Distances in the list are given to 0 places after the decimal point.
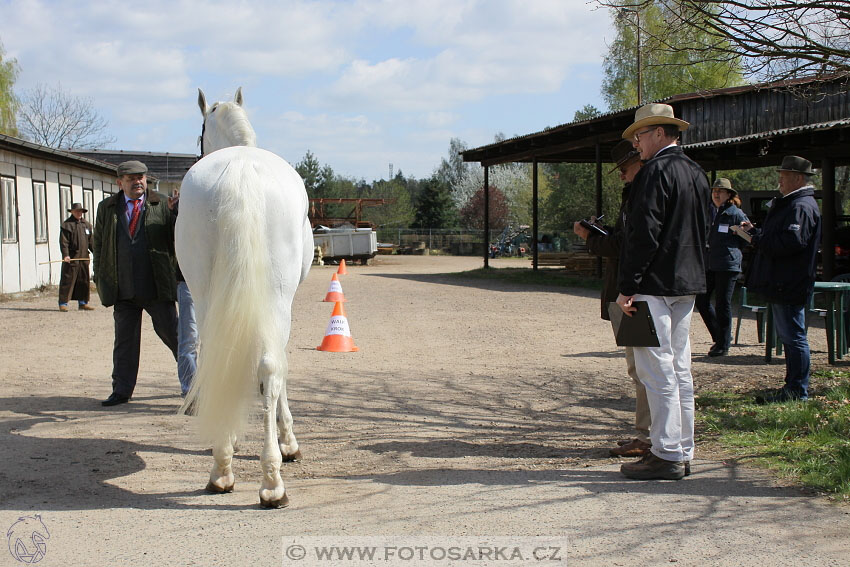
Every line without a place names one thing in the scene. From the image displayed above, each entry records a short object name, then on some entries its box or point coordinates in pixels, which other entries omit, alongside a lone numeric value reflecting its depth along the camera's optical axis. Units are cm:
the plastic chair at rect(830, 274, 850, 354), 783
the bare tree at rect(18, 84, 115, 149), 4506
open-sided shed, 1508
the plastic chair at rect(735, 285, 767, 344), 898
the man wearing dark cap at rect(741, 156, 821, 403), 598
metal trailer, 3469
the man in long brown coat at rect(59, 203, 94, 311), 1390
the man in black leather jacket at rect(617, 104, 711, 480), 407
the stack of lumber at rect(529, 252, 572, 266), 3194
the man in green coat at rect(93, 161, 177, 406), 620
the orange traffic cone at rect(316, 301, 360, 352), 935
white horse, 380
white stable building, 1702
